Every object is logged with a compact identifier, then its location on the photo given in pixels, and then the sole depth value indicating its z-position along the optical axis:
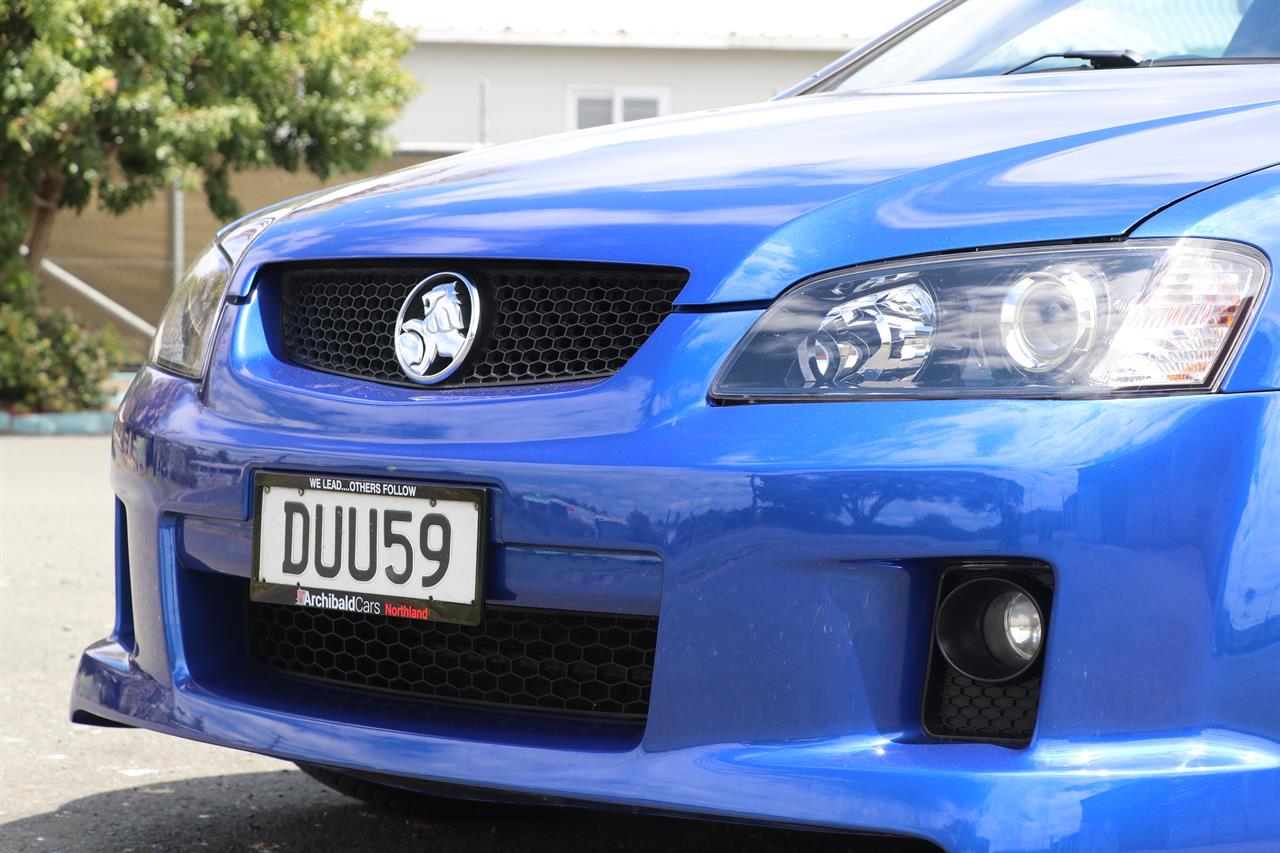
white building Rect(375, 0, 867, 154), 19.72
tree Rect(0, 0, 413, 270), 10.94
